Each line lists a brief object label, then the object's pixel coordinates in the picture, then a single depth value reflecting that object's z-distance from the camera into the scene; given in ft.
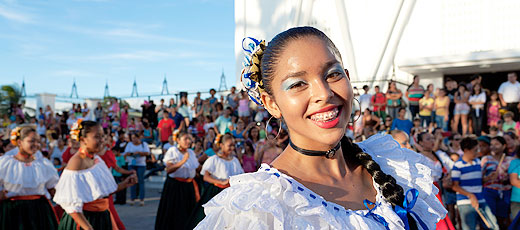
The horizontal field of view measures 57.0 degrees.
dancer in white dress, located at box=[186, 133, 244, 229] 24.44
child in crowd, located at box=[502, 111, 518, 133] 35.59
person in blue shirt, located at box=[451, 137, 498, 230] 21.40
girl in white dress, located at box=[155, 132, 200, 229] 26.61
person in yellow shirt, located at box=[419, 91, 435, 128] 40.73
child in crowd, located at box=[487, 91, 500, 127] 38.87
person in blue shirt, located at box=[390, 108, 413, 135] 37.06
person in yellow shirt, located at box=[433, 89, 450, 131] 39.68
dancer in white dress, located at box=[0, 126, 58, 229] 18.75
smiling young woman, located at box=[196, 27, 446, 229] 4.91
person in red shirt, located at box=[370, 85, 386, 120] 42.04
